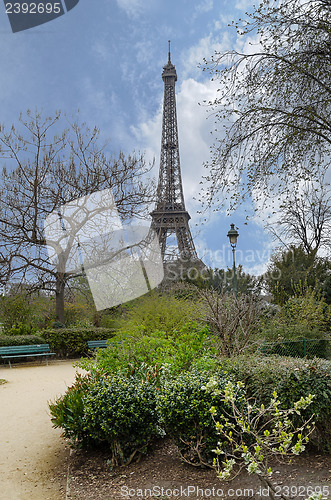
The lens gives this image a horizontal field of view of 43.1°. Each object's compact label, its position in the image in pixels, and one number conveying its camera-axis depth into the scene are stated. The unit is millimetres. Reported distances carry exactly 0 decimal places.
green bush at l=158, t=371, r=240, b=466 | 3834
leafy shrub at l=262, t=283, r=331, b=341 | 10023
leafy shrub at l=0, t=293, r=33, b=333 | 15328
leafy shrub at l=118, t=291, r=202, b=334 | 9070
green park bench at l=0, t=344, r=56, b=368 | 12477
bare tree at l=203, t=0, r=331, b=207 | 7516
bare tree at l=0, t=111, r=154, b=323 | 15984
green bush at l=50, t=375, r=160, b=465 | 4164
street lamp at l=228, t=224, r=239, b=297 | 13211
